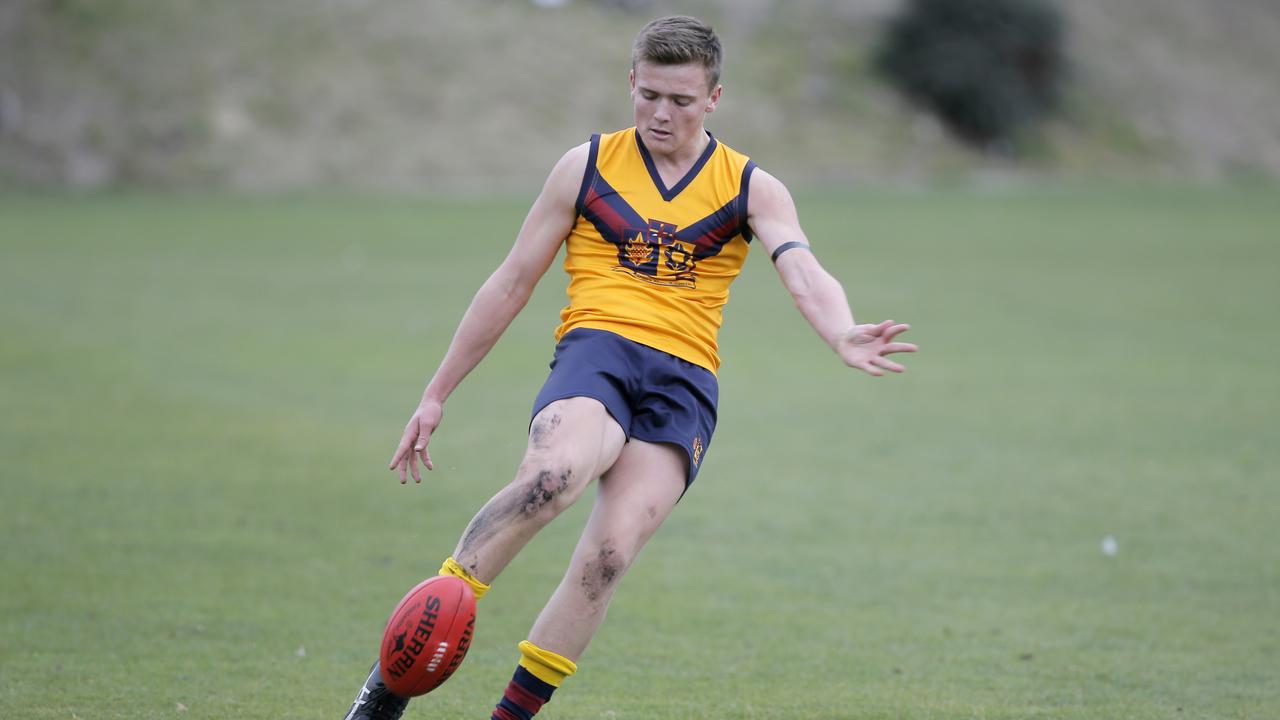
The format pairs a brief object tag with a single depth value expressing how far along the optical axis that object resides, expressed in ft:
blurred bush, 311.68
